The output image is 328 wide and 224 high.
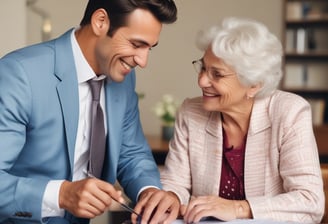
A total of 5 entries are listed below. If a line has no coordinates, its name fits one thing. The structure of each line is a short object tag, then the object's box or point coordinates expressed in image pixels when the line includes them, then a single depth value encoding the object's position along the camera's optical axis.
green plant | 3.69
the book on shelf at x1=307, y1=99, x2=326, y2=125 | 4.87
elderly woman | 1.57
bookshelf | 4.80
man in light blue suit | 1.26
